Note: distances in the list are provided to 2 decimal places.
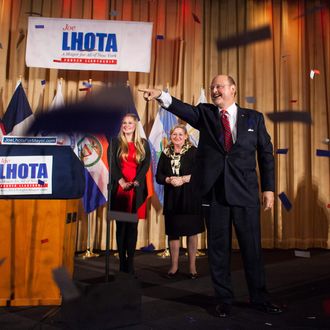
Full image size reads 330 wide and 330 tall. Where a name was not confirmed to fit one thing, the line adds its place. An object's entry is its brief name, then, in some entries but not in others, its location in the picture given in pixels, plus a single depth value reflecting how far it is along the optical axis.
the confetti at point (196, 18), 4.64
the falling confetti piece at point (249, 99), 4.62
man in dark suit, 1.97
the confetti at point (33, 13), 4.48
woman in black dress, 2.87
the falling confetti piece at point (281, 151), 4.55
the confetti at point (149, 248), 4.21
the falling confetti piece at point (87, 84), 4.30
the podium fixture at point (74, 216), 2.17
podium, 1.96
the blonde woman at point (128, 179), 2.81
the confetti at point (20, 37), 4.43
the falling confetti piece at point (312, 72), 4.70
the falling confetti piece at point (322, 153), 4.62
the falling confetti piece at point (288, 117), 4.63
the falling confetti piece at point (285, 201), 4.51
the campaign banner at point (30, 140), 2.08
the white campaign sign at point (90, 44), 4.15
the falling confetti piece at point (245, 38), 4.69
